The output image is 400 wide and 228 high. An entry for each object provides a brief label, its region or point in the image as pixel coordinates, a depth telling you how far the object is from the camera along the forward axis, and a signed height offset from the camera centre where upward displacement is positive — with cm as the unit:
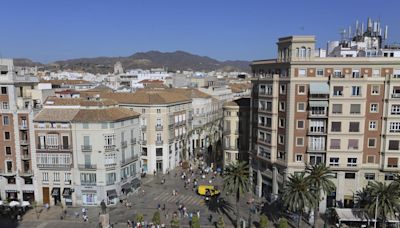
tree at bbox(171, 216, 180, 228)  6092 -2441
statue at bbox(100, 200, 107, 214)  7054 -2536
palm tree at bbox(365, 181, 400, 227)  5688 -1932
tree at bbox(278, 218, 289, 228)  5916 -2372
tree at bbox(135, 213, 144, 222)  6425 -2474
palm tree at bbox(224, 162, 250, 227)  6203 -1791
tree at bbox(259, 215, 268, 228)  6112 -2432
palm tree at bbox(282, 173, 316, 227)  5818 -1910
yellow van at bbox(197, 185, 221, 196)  8375 -2623
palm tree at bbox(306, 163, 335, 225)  5991 -1749
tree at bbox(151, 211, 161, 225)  6384 -2483
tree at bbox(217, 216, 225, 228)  6228 -2502
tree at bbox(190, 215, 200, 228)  5972 -2396
